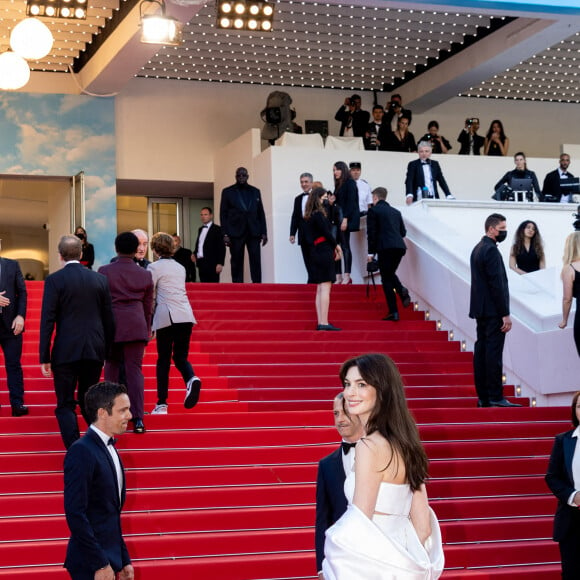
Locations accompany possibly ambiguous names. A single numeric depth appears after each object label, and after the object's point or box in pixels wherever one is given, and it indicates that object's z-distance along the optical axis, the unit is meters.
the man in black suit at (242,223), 13.87
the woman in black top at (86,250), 15.86
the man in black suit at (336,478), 4.10
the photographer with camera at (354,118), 17.72
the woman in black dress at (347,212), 13.32
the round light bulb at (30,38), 10.80
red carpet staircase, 6.55
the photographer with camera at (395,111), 17.58
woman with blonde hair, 8.70
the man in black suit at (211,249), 14.78
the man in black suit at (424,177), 14.24
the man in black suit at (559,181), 16.02
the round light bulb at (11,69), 12.00
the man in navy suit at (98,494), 4.46
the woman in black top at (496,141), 18.06
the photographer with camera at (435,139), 17.72
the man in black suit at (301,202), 13.20
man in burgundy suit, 7.63
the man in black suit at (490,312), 9.15
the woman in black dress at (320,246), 11.16
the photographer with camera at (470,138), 18.11
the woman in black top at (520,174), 15.24
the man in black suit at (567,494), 5.65
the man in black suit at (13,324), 8.23
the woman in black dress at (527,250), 12.16
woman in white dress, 3.45
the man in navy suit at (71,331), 6.80
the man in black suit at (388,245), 11.80
